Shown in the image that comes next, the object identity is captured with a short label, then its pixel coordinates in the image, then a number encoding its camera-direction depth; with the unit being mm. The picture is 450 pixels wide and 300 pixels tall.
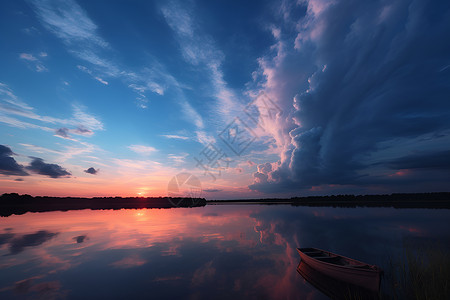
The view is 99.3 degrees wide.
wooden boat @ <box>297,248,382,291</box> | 11911
